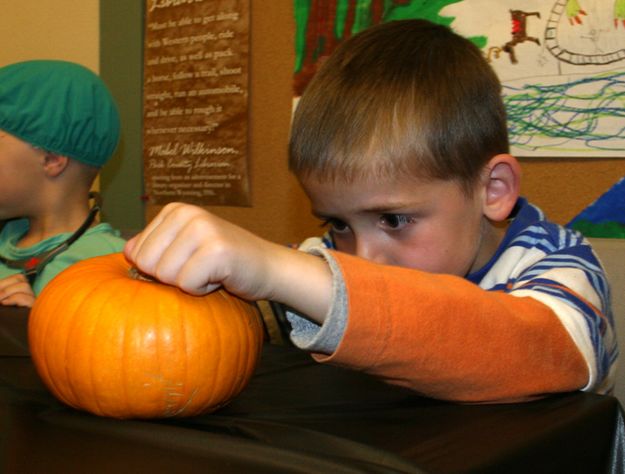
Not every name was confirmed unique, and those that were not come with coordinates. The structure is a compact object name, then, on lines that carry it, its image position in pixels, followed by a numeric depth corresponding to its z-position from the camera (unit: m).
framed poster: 2.01
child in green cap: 1.65
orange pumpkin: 0.61
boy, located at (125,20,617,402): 0.56
